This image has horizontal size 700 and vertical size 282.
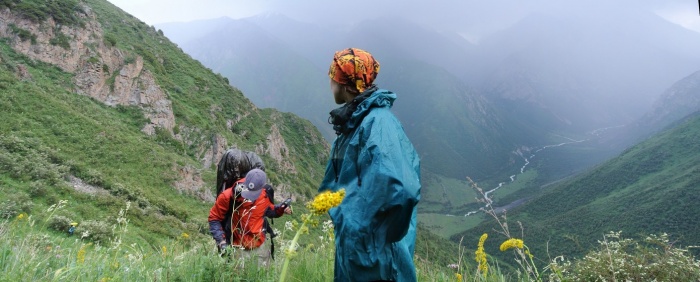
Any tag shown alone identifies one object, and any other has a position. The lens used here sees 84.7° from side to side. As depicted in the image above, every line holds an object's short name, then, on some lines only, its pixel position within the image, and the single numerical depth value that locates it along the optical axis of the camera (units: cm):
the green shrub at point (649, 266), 389
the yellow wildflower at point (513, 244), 267
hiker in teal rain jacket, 174
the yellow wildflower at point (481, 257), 313
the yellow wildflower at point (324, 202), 142
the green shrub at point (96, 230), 889
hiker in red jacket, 373
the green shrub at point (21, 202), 959
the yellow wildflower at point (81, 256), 300
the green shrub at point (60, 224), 947
